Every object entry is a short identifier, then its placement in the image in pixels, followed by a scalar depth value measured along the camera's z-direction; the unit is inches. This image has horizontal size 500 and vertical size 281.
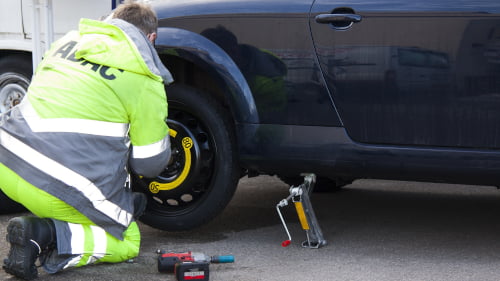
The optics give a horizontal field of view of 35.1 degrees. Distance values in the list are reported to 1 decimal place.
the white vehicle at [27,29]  235.1
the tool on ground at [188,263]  128.6
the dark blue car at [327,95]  135.7
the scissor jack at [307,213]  149.7
